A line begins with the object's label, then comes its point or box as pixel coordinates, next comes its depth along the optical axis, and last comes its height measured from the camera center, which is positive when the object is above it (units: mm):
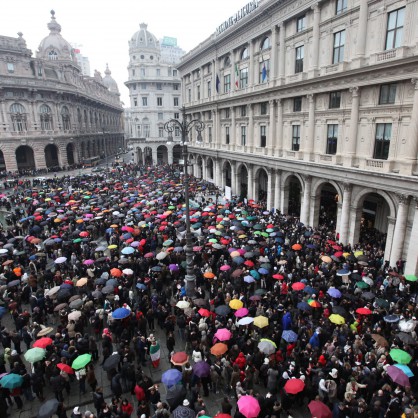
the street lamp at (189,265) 15328 -6517
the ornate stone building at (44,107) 55438 +4209
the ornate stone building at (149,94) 68125 +7073
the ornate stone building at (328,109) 18938 +1175
